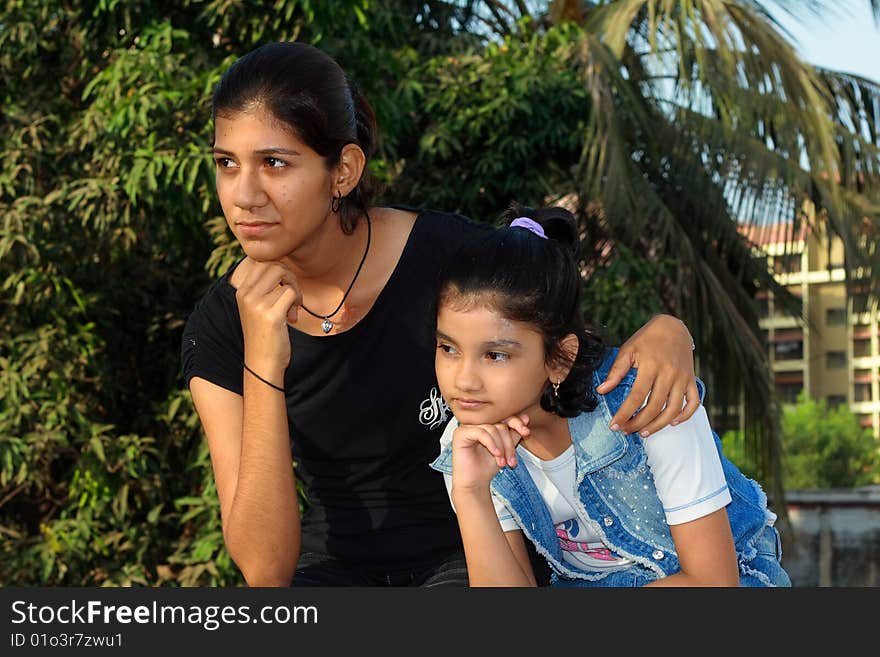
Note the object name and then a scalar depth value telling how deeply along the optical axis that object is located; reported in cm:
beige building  4531
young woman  213
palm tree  827
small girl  197
